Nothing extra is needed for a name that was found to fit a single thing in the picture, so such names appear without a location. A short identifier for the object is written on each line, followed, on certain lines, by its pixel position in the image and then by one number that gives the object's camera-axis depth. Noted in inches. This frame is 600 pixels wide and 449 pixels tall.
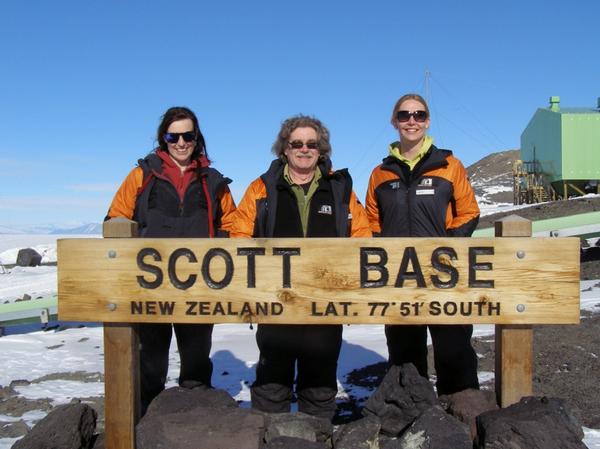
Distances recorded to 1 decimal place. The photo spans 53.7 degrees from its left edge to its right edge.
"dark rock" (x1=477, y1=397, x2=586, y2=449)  111.0
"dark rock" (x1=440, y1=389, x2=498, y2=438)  130.1
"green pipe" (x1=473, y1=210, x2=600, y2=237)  383.5
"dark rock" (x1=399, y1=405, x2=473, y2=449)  115.6
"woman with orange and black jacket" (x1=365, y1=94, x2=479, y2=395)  146.1
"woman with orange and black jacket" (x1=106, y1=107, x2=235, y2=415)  150.3
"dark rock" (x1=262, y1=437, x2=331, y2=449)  119.3
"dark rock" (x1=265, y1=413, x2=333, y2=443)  128.1
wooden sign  121.4
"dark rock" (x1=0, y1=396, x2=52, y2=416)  194.7
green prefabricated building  1058.1
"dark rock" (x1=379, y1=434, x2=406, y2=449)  119.2
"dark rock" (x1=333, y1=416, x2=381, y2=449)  123.2
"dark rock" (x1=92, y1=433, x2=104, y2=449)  137.0
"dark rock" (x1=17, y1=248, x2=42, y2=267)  806.5
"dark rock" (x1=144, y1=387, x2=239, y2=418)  132.3
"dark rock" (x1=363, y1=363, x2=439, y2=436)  130.6
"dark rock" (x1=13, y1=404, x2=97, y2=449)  129.0
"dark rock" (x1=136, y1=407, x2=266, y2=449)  121.2
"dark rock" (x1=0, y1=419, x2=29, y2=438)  169.5
